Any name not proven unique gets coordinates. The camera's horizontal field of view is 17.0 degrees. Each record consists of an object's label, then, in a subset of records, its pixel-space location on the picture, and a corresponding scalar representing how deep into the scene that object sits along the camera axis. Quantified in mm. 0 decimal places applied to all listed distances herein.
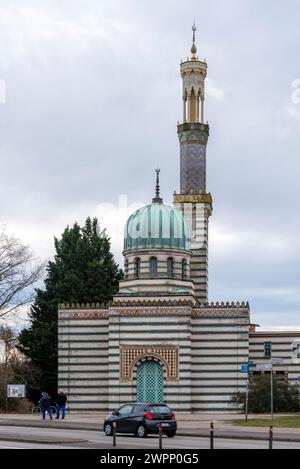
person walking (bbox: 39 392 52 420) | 51938
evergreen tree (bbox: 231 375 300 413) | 58938
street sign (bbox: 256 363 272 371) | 50284
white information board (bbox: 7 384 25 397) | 55469
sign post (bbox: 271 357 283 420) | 50394
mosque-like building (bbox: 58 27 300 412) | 59875
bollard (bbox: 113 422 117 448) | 31428
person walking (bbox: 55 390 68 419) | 52281
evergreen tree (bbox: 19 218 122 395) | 69500
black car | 38328
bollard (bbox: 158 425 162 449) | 29119
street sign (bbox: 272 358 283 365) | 50444
